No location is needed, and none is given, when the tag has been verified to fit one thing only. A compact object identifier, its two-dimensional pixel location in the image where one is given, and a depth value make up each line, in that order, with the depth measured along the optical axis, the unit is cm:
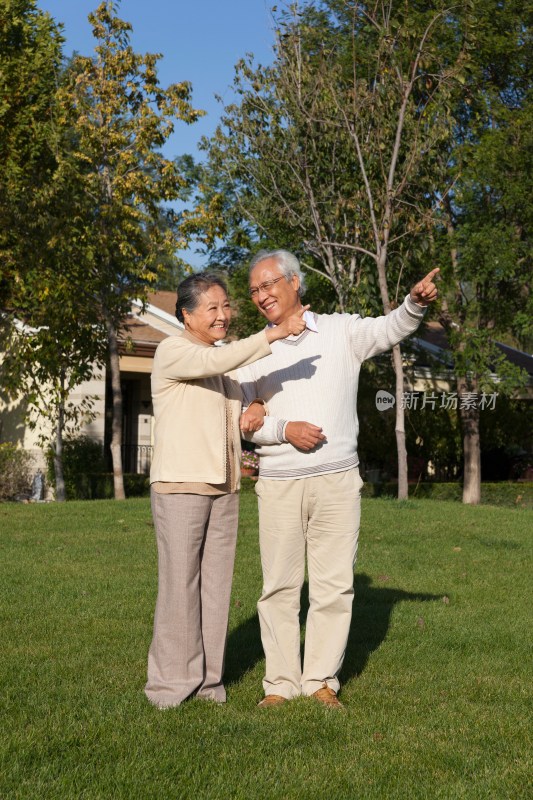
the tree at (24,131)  1889
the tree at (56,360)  1894
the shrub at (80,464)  2194
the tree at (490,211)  2072
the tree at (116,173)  1898
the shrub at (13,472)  2066
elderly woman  531
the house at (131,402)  2236
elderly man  547
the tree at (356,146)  1902
